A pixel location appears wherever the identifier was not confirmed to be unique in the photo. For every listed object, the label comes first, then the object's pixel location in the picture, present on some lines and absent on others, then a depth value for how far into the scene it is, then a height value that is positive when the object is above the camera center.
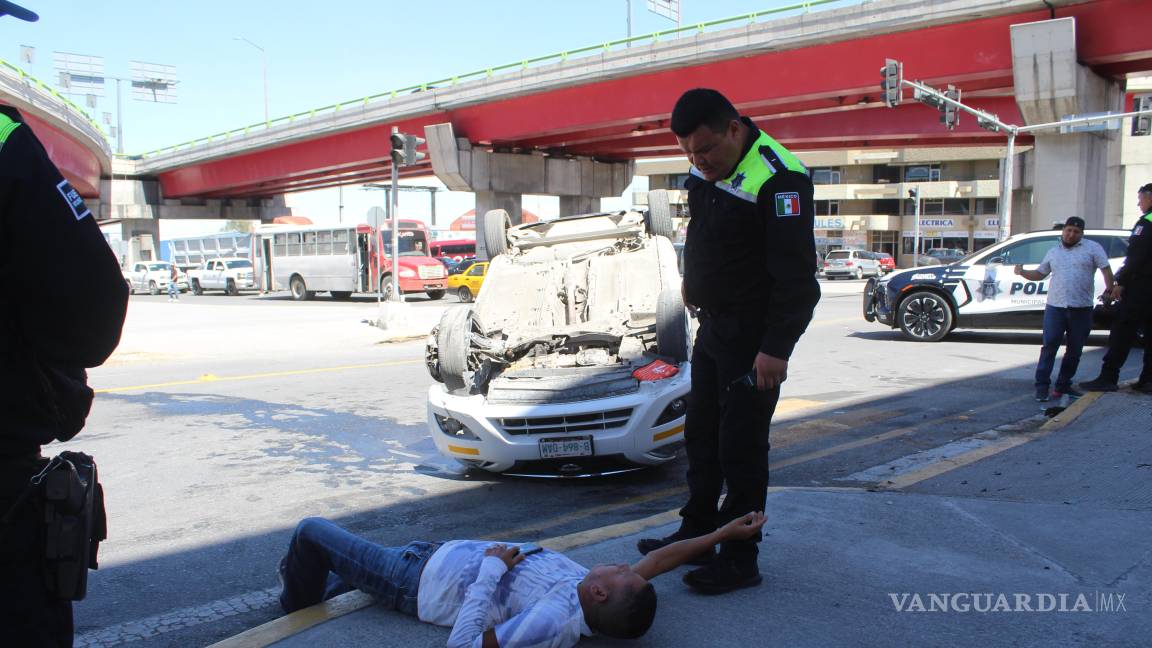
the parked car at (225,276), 42.41 -0.83
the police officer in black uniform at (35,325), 1.76 -0.13
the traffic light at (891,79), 21.38 +4.26
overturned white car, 5.49 -0.73
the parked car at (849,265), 46.03 -0.69
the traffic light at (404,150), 17.78 +2.20
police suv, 12.73 -0.62
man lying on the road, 2.81 -1.15
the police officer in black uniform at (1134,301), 7.75 -0.46
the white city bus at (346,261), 32.03 -0.10
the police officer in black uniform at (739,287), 3.24 -0.13
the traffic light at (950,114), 23.53 +3.75
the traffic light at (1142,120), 24.42 +3.70
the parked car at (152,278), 44.72 -0.91
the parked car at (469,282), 32.41 -0.95
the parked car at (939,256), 47.38 -0.26
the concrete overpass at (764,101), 23.58 +5.28
